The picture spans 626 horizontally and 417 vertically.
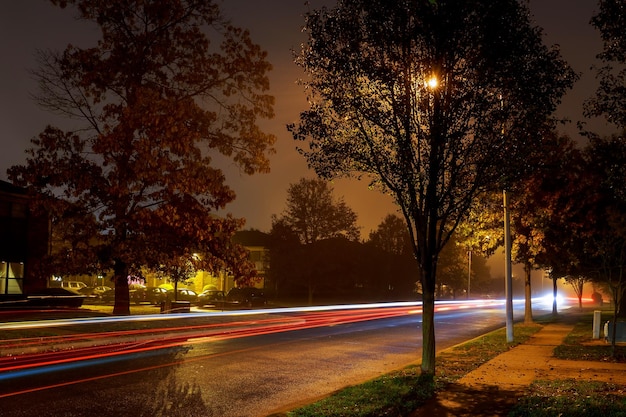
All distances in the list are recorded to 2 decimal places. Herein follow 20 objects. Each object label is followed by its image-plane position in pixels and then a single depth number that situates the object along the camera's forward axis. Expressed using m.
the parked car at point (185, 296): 52.38
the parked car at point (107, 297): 50.34
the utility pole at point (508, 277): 20.02
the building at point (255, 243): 77.94
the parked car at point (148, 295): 51.58
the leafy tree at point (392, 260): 74.25
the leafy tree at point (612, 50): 12.34
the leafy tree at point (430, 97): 11.66
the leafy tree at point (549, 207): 26.41
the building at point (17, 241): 33.41
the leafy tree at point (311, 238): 58.22
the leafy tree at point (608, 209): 13.51
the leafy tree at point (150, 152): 21.39
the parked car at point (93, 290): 61.03
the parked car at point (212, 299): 47.19
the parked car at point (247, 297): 48.50
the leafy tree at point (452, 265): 78.31
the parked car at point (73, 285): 64.49
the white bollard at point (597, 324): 21.25
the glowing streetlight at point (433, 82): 11.93
